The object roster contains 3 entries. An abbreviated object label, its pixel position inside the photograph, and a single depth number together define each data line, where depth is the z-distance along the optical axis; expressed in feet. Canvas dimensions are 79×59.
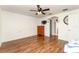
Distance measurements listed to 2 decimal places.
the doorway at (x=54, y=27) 19.14
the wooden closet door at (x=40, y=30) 19.17
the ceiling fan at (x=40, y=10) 9.42
